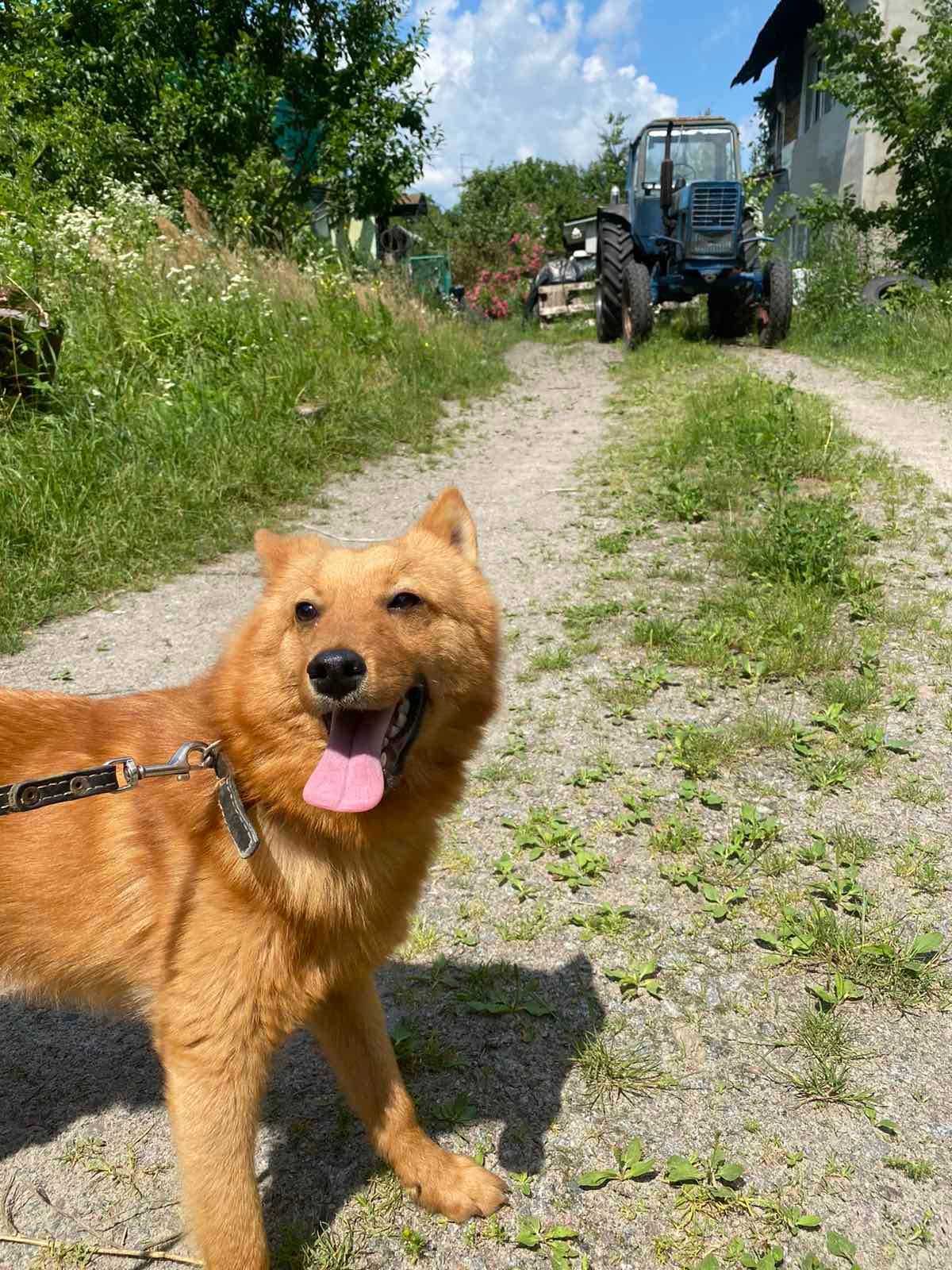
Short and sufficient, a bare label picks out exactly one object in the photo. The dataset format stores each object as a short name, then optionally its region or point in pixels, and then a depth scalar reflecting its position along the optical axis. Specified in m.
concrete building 15.29
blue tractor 12.32
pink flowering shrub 24.09
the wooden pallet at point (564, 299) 19.19
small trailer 19.27
